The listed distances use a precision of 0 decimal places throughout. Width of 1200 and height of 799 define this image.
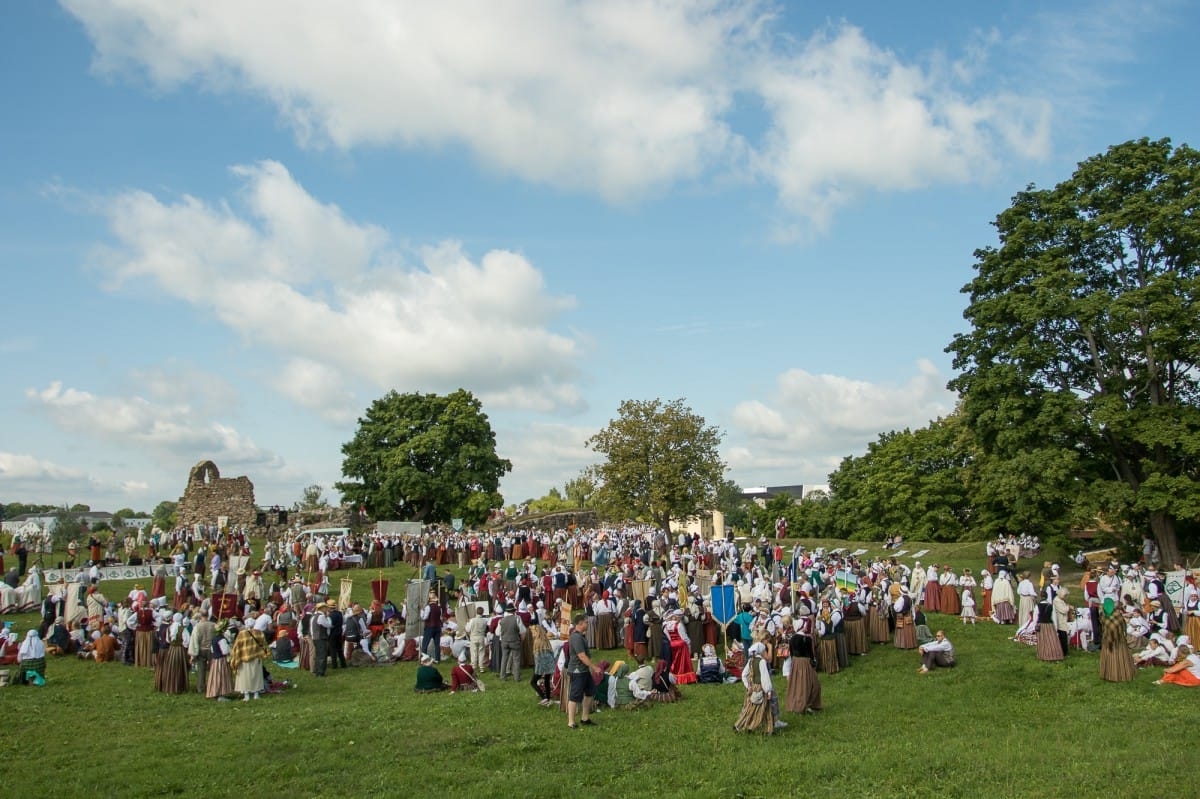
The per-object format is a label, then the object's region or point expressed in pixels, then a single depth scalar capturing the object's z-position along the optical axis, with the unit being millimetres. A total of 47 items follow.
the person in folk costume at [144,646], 19859
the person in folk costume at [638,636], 19984
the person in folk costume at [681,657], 17734
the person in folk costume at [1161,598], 20500
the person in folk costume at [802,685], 14750
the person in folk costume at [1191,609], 19125
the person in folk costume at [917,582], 25922
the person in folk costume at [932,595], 25359
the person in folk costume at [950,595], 24969
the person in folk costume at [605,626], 22016
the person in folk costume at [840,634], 18942
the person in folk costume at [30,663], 17438
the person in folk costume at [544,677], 15281
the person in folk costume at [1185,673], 15547
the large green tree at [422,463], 58562
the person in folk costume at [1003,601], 23172
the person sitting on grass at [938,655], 18219
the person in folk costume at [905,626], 20219
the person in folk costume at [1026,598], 22125
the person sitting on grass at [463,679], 17266
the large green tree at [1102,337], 29344
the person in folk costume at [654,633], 20000
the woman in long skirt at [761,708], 13359
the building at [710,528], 60375
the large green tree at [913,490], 47719
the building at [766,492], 180325
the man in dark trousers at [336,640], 20000
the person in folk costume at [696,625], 20203
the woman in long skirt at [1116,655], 16109
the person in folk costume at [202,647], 16625
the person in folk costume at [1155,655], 16984
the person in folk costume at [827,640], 18609
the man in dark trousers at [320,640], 18969
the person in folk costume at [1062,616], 18598
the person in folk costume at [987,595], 24000
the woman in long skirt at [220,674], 16172
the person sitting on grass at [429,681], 17062
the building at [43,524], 47394
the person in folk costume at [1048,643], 18000
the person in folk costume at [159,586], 28453
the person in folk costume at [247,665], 16328
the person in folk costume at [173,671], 16703
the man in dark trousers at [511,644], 18672
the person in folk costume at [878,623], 21141
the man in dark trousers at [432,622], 19391
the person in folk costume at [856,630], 20078
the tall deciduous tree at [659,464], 45156
